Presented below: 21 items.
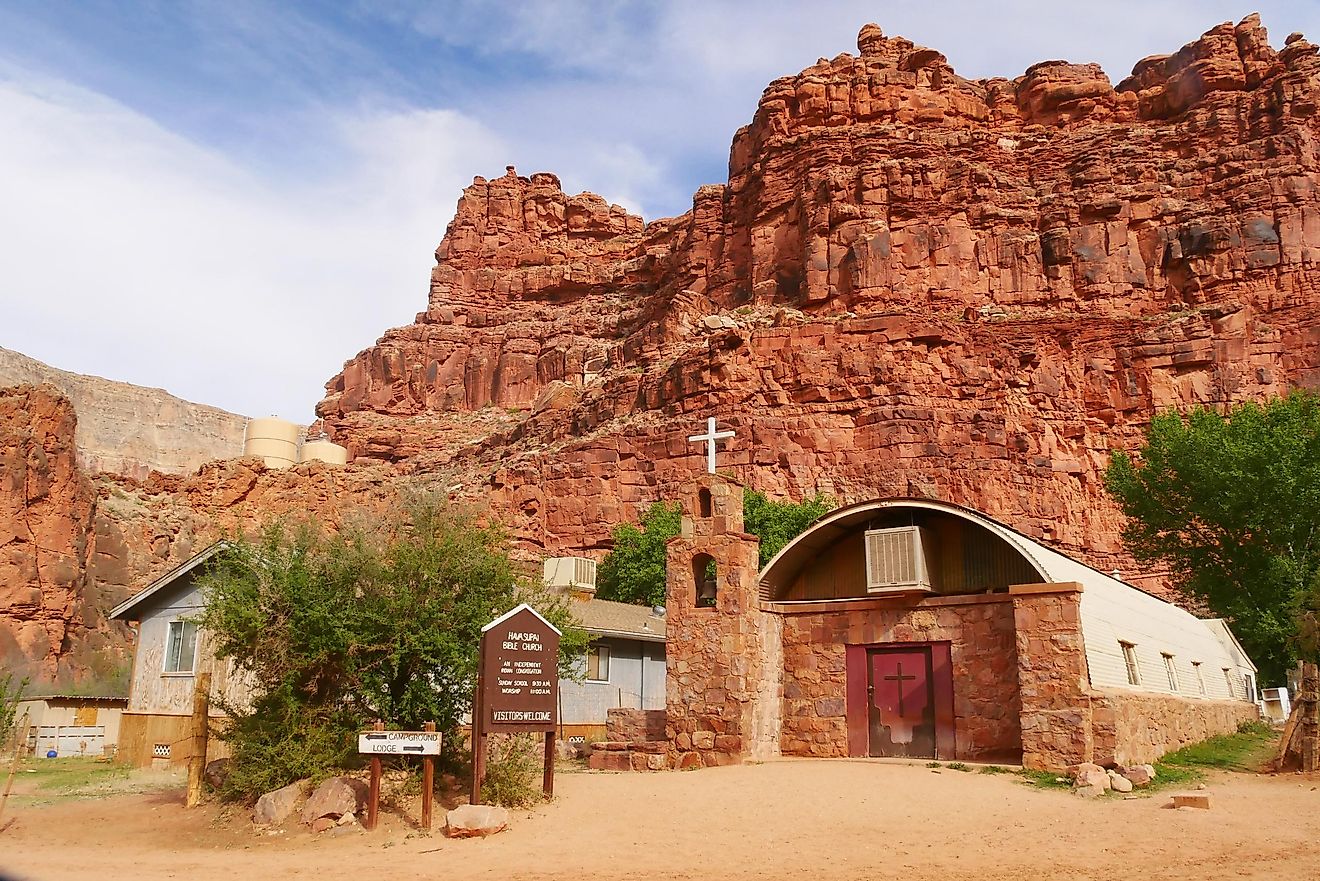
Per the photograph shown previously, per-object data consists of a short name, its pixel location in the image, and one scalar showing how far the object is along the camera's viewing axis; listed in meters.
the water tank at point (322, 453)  90.31
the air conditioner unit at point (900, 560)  20.95
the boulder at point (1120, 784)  17.11
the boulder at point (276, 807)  14.62
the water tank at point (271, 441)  81.44
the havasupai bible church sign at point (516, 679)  14.45
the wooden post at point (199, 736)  16.25
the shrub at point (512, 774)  15.42
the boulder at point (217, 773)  16.45
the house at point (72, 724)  28.59
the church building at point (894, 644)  19.27
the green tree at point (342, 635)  15.61
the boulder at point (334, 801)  14.41
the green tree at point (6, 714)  17.47
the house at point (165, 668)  24.50
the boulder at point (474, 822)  13.58
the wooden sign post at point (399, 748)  13.87
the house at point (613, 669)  28.20
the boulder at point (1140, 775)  17.73
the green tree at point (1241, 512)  38.62
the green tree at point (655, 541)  46.97
